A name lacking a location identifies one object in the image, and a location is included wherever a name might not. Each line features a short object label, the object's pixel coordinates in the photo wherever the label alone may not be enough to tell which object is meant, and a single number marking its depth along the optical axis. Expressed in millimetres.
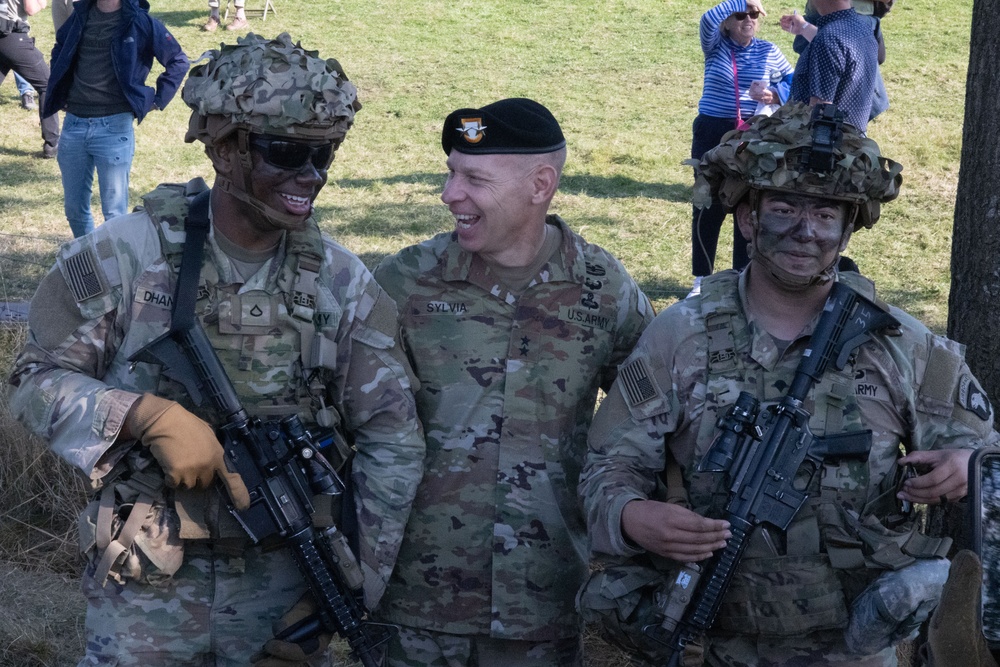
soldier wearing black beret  3438
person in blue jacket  8242
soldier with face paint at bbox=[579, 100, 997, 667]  2932
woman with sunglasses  8672
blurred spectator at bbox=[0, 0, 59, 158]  10492
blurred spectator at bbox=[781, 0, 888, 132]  6867
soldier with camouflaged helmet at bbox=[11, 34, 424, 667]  3010
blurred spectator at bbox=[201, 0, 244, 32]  17453
